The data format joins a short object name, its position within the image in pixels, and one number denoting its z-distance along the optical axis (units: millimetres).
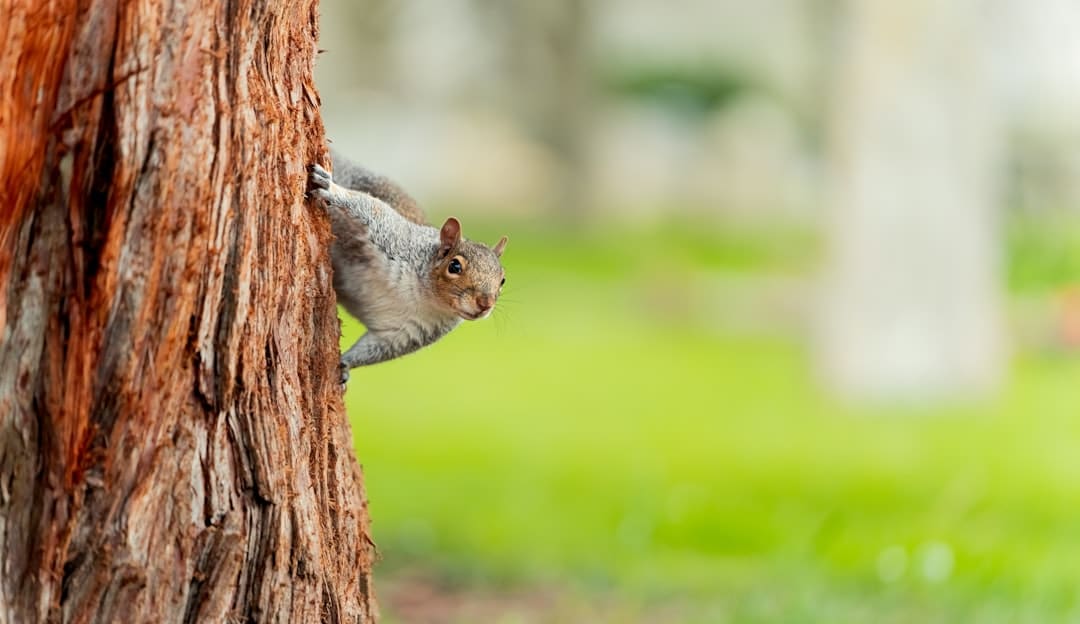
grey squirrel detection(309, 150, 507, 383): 6480
